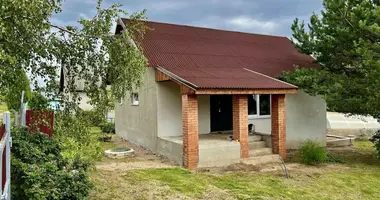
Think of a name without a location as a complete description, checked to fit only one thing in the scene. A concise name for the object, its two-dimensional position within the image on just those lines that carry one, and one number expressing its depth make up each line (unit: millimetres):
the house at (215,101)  9625
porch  9352
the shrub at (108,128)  17403
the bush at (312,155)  10102
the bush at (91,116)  5988
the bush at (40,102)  5541
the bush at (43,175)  4738
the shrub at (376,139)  10731
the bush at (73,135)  5742
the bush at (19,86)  4438
